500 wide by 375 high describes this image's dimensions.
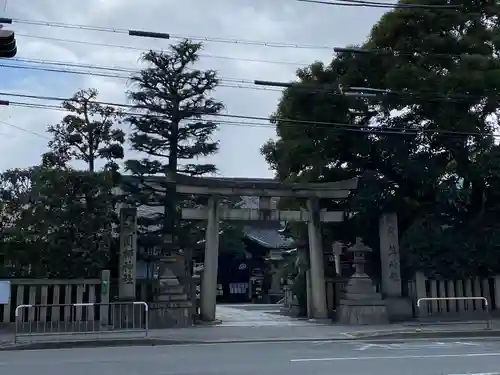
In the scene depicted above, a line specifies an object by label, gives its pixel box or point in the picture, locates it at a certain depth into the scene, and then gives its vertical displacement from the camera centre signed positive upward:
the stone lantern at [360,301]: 19.39 -0.55
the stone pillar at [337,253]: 23.14 +1.17
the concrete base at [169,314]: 18.31 -0.84
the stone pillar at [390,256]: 20.75 +0.91
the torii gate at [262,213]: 19.89 +2.41
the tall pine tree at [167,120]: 19.88 +5.39
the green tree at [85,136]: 19.78 +4.87
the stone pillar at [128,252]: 18.58 +1.06
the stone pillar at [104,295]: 17.72 -0.24
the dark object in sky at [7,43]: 7.74 +3.09
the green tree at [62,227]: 17.97 +1.79
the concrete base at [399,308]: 20.41 -0.84
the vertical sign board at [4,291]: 15.63 -0.06
